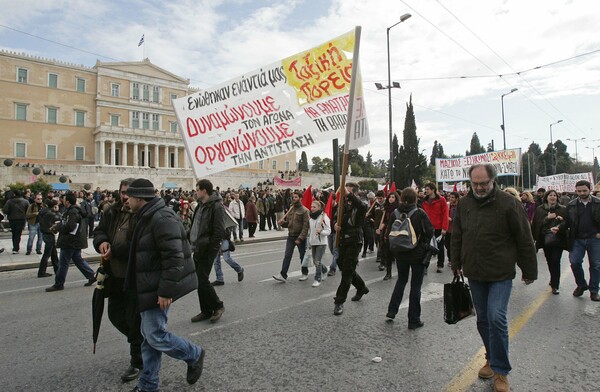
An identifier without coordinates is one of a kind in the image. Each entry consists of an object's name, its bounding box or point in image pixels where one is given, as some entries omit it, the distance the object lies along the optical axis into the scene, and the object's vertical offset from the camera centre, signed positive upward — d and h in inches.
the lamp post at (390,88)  812.9 +250.5
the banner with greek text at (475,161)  792.9 +89.7
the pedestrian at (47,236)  326.0 -15.9
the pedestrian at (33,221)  442.6 -4.5
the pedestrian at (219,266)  287.3 -39.0
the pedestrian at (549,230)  255.3 -16.6
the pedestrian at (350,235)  221.3 -14.3
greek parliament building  2201.0 +601.0
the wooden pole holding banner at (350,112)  197.0 +48.4
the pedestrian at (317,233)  287.7 -16.5
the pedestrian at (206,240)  204.5 -14.2
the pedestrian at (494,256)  132.3 -17.0
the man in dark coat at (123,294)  138.0 -27.7
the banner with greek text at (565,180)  907.4 +55.6
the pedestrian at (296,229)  300.5 -14.0
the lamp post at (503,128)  1224.7 +252.1
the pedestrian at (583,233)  243.3 -18.1
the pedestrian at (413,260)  192.1 -25.9
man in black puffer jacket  121.7 -18.0
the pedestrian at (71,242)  276.5 -17.9
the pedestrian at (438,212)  347.3 -4.5
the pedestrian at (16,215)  442.6 +2.8
